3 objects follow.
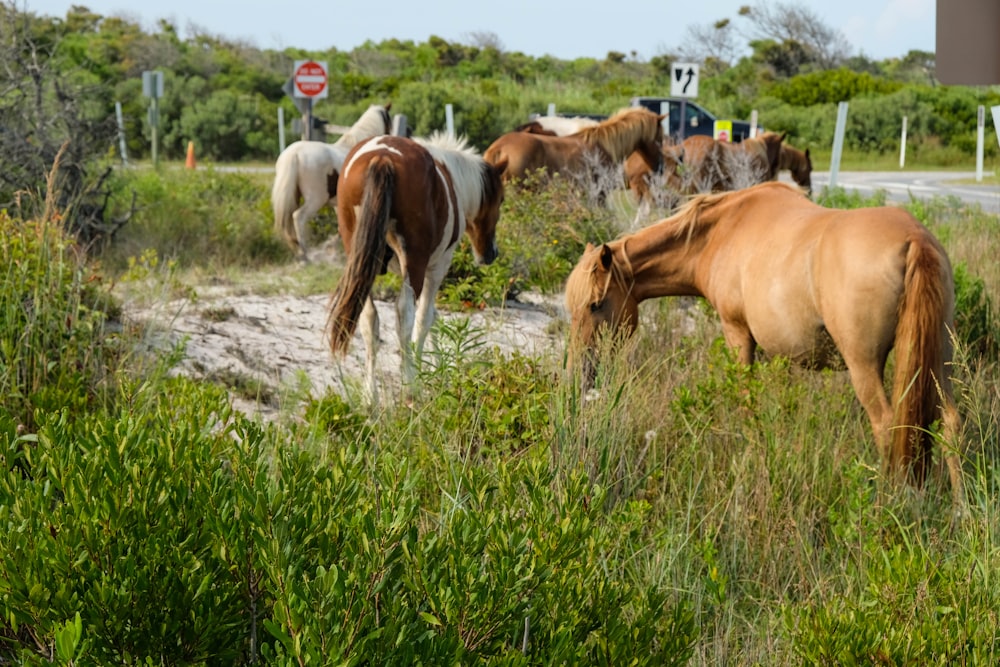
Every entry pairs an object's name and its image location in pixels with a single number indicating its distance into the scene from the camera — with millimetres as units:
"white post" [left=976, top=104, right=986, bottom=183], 25002
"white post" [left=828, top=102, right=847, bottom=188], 17170
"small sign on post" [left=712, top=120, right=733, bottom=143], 19894
